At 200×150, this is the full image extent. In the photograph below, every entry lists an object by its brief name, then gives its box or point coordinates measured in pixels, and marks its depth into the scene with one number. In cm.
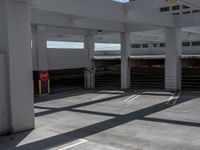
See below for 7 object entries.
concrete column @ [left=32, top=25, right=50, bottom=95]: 1671
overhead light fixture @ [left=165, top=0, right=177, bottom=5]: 789
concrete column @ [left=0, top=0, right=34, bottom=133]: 859
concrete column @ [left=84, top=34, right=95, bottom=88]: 2085
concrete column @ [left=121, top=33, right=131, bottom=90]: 1931
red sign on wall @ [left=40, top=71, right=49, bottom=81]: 1691
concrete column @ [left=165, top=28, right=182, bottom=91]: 1718
